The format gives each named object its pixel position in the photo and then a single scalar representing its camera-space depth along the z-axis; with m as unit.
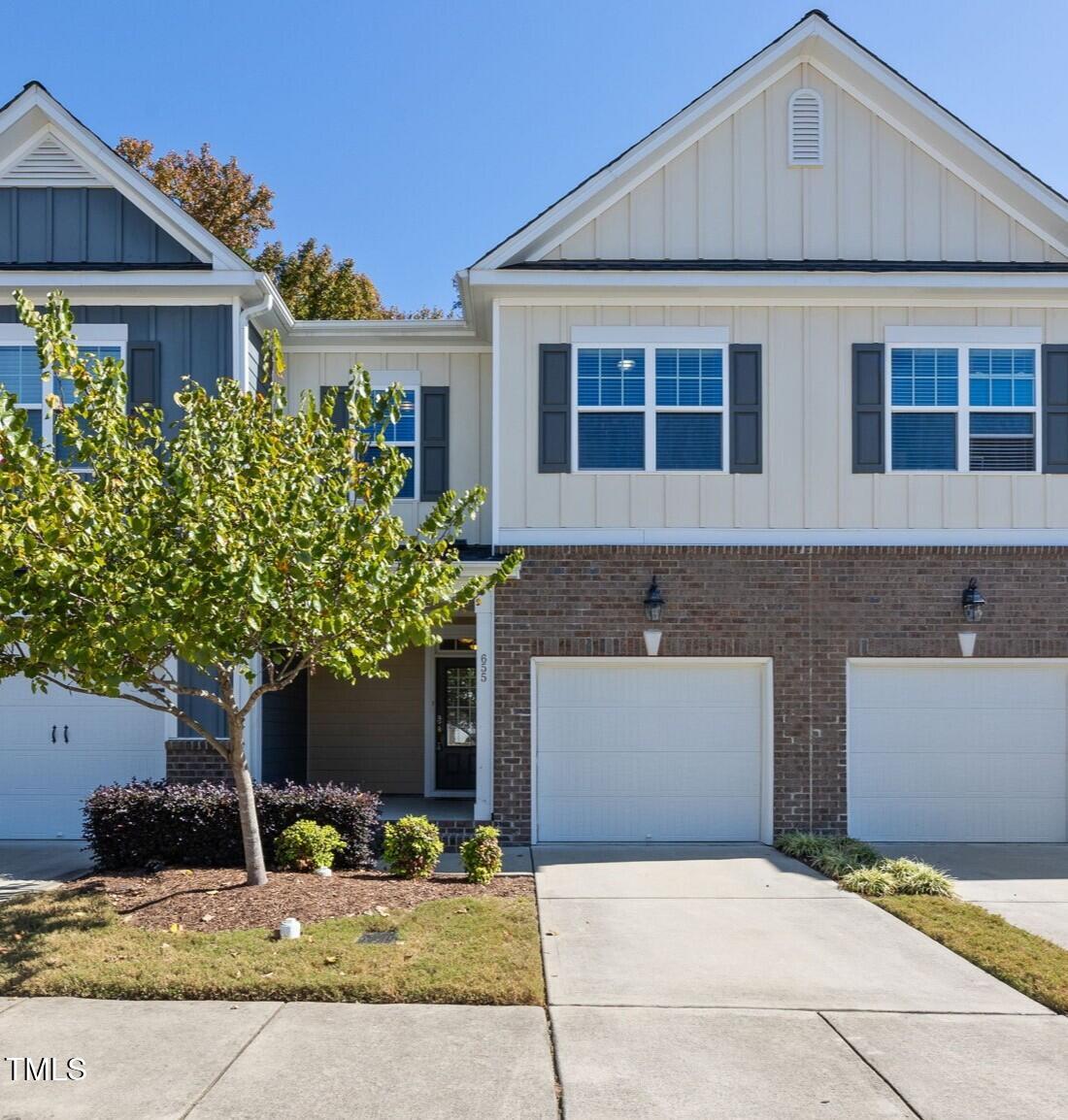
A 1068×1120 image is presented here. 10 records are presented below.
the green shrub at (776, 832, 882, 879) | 10.69
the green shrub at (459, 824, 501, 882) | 9.81
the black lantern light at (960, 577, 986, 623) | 12.08
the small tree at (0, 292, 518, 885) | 7.67
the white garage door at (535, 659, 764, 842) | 12.27
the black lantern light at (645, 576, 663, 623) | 12.05
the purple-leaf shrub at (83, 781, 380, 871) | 10.56
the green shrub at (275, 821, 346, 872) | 10.17
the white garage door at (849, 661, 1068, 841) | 12.30
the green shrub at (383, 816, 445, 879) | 9.95
